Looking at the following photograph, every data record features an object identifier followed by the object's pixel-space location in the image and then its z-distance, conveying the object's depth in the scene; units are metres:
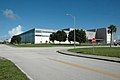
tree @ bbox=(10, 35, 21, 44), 66.23
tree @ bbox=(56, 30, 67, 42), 51.30
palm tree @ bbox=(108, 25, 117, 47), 42.18
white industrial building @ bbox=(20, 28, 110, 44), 74.42
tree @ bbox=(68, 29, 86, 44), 43.94
